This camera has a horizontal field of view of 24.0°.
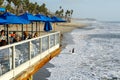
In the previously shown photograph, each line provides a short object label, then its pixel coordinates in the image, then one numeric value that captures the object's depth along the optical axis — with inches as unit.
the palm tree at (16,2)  3590.1
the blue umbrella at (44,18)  712.0
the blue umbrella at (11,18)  481.1
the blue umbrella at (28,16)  594.9
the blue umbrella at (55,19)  808.9
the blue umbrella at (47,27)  824.5
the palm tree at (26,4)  4451.8
